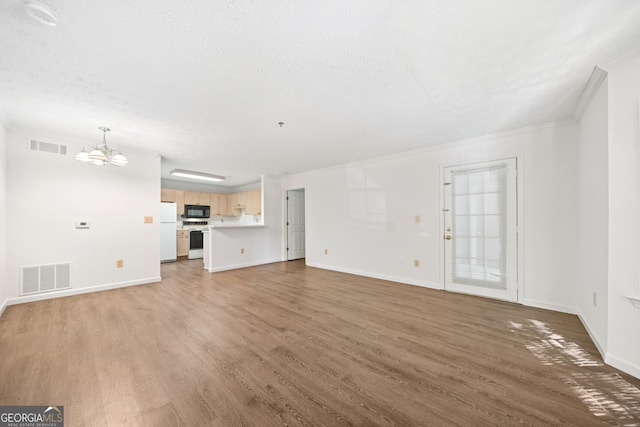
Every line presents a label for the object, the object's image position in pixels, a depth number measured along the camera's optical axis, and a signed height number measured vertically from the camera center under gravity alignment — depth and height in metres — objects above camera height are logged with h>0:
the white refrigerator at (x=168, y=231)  6.81 -0.48
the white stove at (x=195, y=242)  7.52 -0.86
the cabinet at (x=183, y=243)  7.49 -0.89
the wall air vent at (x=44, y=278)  3.45 -0.95
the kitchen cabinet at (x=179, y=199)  7.40 +0.47
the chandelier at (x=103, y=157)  3.13 +0.78
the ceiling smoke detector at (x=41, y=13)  1.35 +1.17
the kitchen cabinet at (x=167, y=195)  7.12 +0.58
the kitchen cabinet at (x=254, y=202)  7.57 +0.39
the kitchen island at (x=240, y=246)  5.63 -0.82
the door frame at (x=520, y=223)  3.35 -0.13
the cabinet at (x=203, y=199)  7.96 +0.51
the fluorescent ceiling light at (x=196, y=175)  6.01 +1.04
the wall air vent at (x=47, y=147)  3.53 +1.01
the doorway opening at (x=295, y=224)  7.17 -0.30
